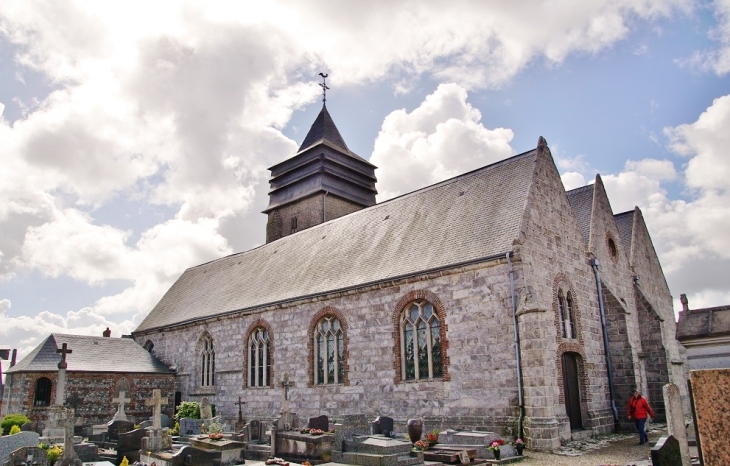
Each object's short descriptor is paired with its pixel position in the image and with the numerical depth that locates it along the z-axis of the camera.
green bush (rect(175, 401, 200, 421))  22.36
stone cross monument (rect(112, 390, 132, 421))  19.39
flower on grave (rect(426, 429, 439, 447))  13.34
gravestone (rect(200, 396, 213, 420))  20.81
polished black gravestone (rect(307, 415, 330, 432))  15.52
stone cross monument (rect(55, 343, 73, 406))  14.62
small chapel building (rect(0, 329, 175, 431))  23.91
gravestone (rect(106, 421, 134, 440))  16.83
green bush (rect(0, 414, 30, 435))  20.80
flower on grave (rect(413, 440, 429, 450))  12.80
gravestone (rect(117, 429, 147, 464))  13.87
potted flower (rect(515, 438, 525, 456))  12.86
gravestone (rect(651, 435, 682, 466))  7.40
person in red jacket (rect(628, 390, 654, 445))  14.91
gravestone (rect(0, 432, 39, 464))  11.15
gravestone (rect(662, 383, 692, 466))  7.34
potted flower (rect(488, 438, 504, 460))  12.16
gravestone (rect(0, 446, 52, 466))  10.73
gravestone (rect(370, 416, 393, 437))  14.88
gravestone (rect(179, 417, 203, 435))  19.69
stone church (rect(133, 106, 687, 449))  15.15
